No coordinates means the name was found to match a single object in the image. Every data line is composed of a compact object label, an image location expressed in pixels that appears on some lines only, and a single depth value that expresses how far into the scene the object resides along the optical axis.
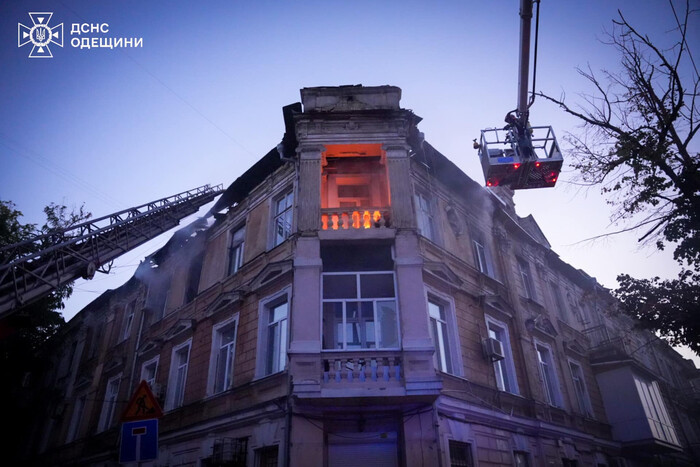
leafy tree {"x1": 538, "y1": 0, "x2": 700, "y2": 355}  10.81
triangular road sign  6.78
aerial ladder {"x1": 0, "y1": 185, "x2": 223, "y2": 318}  12.71
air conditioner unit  12.45
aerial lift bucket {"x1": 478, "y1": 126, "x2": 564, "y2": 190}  11.69
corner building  9.55
